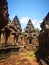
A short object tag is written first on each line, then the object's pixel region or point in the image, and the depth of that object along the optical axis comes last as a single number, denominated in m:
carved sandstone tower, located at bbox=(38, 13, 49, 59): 5.67
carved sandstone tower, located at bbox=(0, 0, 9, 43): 9.05
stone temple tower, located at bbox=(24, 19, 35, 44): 18.62
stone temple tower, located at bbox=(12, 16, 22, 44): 17.56
